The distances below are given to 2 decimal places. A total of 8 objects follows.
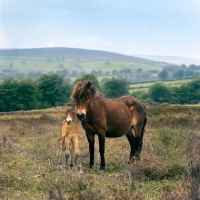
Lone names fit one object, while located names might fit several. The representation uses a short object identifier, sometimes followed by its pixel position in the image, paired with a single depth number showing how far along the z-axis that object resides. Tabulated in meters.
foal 9.63
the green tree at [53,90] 93.88
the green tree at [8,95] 86.62
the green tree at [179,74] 195.25
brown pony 9.68
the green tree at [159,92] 102.02
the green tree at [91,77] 99.11
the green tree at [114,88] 108.88
